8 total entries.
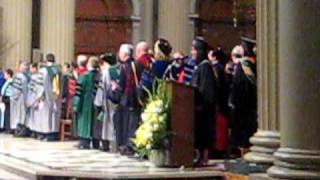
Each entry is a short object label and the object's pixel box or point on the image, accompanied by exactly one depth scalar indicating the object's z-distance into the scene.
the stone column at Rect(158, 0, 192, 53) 37.41
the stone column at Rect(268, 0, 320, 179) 10.13
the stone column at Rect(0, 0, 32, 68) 34.31
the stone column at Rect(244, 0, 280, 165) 12.91
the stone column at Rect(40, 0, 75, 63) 34.25
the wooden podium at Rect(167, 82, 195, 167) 16.94
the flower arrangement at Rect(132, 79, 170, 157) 16.98
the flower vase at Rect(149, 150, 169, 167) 17.11
